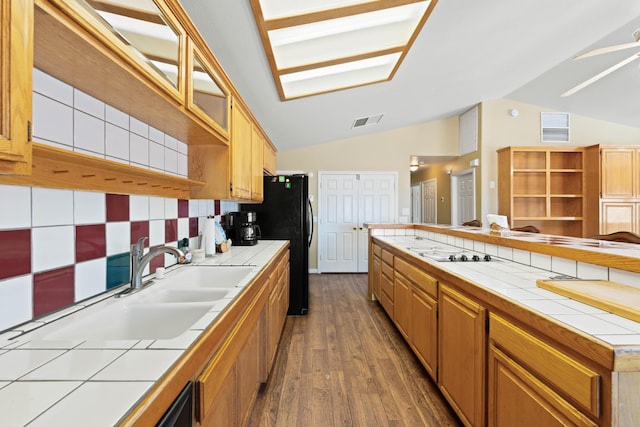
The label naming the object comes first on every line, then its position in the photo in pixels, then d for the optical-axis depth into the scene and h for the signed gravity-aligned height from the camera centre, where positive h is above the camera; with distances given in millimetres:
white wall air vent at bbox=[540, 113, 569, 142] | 5270 +1609
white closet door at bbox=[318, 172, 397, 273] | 5676 +93
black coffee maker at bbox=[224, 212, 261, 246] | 2816 -146
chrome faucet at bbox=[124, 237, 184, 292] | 1277 -205
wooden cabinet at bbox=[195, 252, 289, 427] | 849 -628
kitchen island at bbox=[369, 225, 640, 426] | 777 -436
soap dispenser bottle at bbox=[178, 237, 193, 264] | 1828 -226
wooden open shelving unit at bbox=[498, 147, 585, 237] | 4910 +472
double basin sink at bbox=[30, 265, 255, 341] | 934 -386
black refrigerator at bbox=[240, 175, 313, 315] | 3301 -53
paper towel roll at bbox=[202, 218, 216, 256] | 2130 -187
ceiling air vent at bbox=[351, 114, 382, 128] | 4707 +1567
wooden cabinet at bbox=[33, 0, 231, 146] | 730 +466
